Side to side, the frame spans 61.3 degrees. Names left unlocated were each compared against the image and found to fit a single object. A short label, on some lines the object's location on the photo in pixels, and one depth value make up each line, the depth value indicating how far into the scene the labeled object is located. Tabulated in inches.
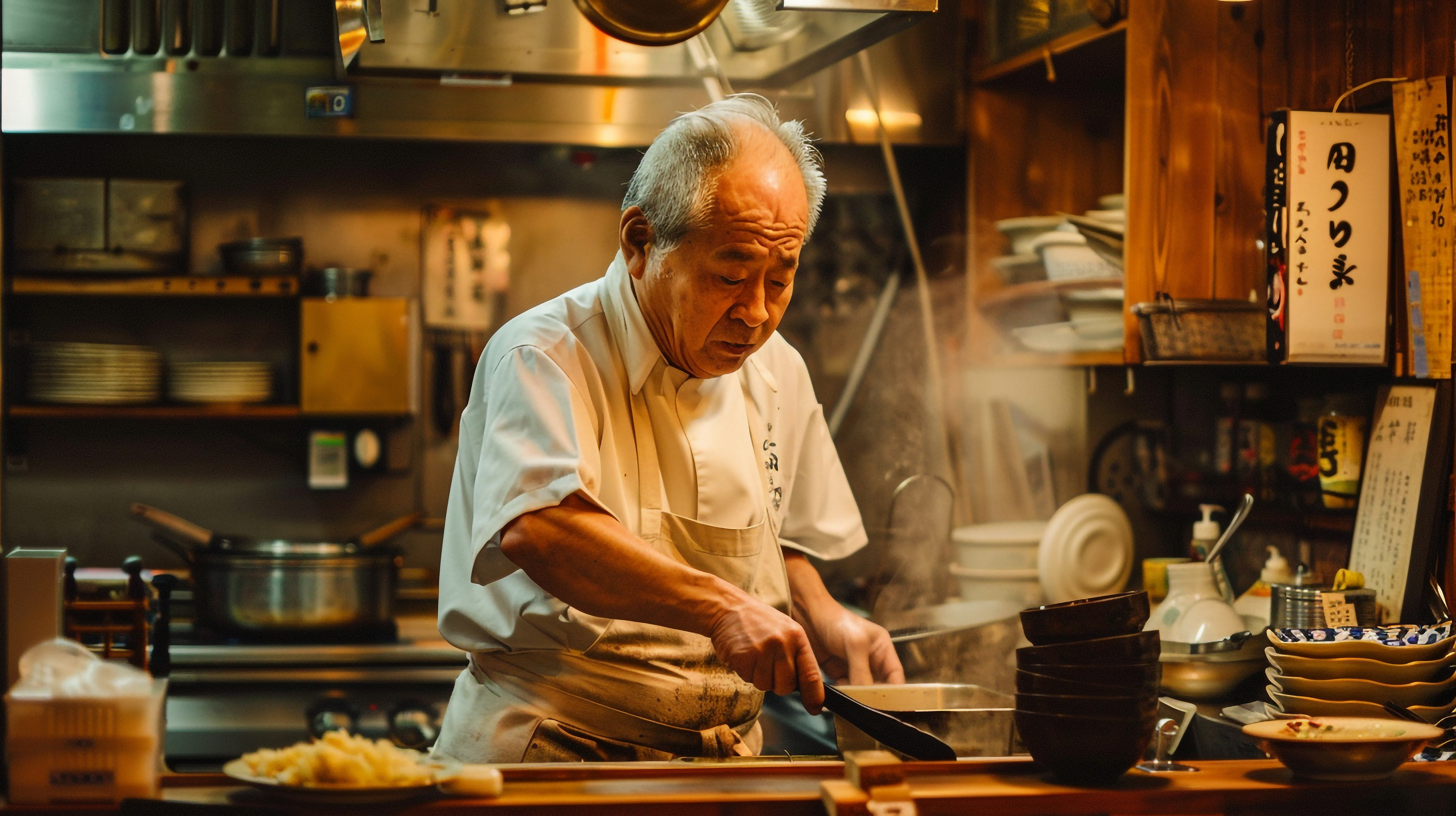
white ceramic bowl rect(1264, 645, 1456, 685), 74.9
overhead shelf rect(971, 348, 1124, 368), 116.4
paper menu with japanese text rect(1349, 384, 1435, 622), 91.0
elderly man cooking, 62.4
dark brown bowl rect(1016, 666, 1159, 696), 54.0
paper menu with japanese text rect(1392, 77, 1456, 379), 89.4
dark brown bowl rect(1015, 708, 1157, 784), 53.8
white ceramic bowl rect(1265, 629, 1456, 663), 75.1
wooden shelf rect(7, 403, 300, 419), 144.6
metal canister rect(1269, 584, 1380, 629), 89.0
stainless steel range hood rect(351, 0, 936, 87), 94.8
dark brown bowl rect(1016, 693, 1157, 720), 53.7
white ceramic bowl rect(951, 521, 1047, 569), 121.6
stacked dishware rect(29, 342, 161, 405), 145.2
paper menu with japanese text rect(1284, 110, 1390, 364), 93.3
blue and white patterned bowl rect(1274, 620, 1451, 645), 76.5
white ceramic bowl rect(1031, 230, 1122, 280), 118.2
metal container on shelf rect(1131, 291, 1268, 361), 103.1
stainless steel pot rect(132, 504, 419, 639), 131.8
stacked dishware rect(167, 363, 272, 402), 148.8
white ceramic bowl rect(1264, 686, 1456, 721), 70.0
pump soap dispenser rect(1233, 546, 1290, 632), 101.3
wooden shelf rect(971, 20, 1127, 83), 117.0
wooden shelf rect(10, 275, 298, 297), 146.1
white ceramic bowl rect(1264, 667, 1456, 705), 74.4
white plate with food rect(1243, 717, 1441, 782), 55.9
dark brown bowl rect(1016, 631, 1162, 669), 54.4
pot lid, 118.2
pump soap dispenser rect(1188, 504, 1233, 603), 107.3
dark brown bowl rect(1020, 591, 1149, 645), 54.8
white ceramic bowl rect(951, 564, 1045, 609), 121.3
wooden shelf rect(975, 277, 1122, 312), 116.6
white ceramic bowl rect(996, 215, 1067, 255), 125.3
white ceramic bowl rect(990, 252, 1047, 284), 127.6
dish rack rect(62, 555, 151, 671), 59.6
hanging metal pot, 74.5
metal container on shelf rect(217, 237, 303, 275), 149.8
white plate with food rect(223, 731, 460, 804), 48.5
